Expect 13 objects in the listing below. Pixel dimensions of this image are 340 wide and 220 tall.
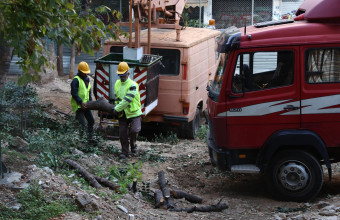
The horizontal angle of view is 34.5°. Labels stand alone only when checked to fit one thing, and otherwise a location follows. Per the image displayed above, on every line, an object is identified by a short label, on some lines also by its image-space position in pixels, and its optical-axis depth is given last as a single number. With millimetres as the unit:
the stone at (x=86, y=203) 6332
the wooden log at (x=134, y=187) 7746
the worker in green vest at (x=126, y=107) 9695
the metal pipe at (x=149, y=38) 11459
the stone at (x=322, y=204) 7490
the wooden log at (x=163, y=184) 7720
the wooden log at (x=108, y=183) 7536
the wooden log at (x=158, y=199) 7410
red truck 7672
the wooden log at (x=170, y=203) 7457
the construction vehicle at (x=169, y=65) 11539
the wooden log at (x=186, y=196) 7934
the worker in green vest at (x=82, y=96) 10391
